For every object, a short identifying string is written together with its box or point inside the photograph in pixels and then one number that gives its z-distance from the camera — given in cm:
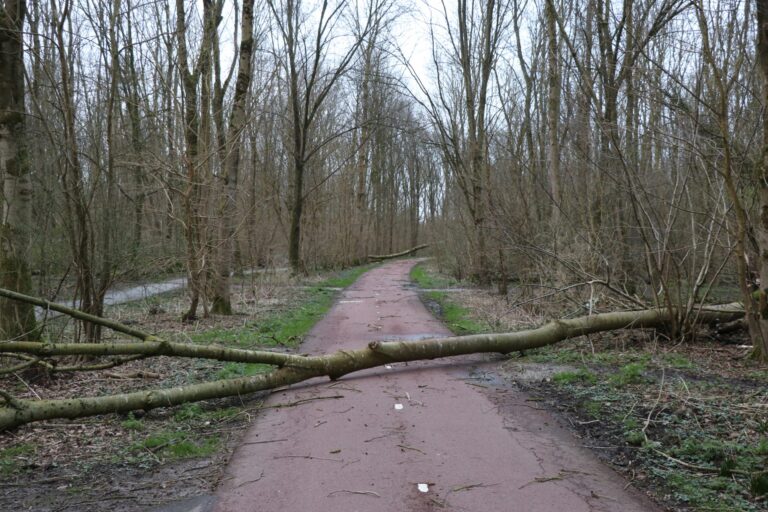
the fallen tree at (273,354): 577
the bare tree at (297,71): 2389
